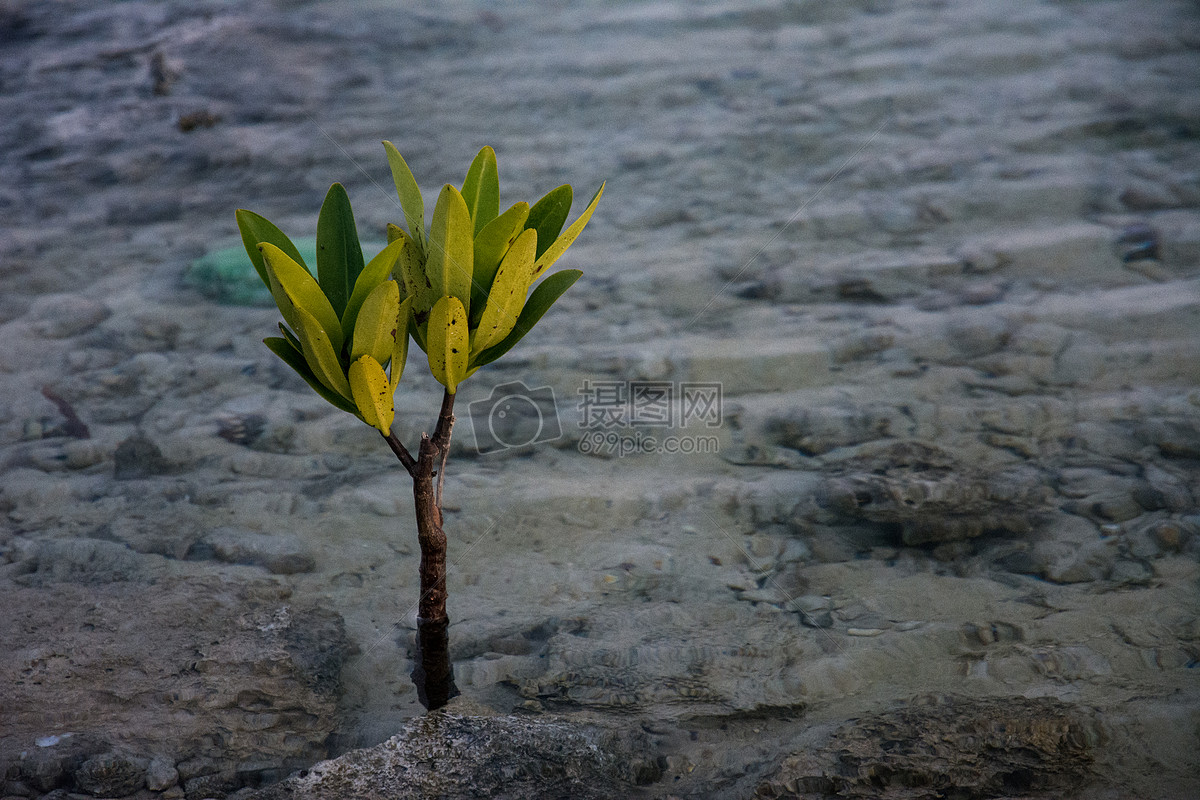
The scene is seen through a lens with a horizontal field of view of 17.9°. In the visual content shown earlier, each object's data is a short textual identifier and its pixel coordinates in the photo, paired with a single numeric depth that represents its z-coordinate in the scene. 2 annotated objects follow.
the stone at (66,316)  3.86
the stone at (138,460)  3.33
